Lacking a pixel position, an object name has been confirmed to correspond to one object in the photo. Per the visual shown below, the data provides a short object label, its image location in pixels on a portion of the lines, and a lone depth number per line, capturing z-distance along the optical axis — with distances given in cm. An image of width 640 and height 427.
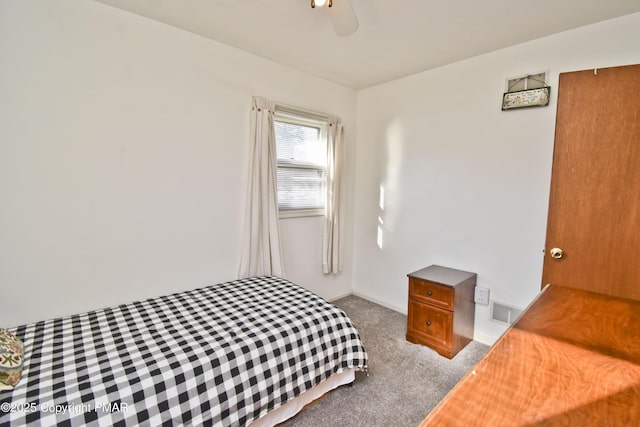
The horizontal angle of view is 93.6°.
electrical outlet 250
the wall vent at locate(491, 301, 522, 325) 238
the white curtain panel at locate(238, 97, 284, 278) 255
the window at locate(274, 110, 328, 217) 289
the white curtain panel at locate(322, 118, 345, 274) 316
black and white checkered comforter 118
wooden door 169
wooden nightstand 232
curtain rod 273
